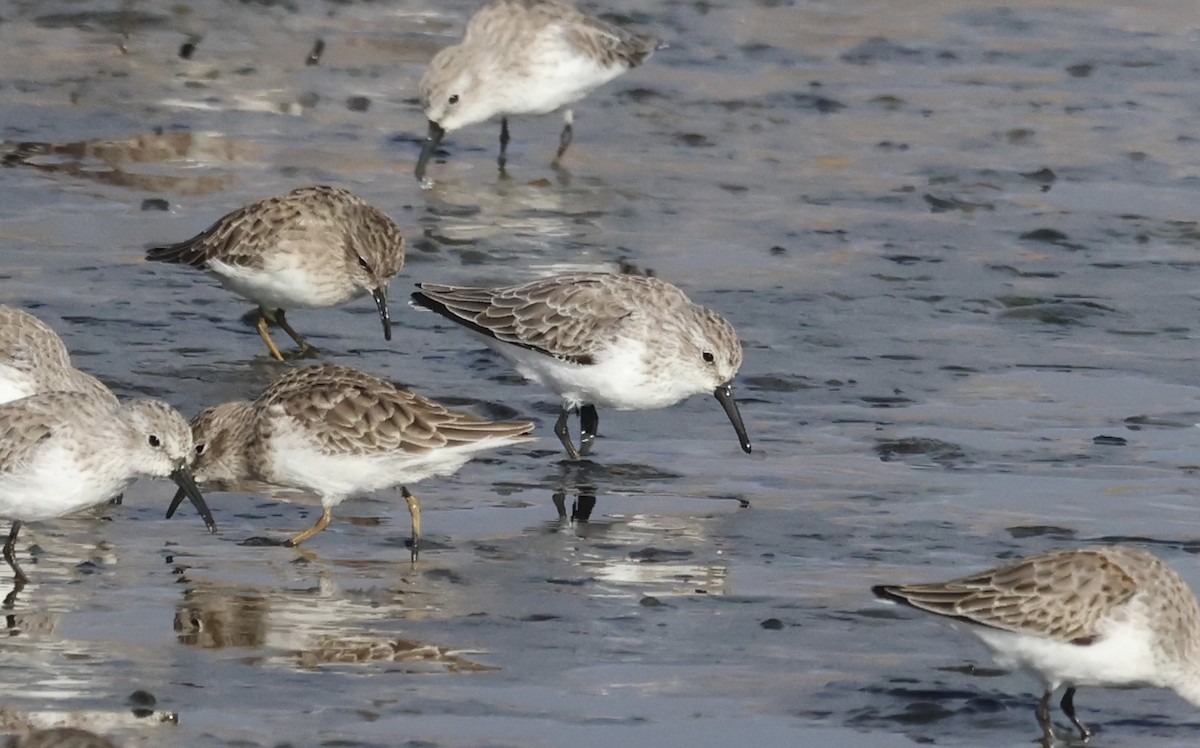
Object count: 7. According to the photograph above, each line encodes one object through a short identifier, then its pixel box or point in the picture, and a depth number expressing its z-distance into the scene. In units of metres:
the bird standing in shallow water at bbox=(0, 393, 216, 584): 9.95
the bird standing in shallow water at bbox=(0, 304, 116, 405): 11.95
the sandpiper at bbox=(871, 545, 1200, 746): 8.74
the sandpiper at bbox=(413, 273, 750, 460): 12.72
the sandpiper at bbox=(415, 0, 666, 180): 19.72
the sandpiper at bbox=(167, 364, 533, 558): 10.84
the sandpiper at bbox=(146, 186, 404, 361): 14.45
